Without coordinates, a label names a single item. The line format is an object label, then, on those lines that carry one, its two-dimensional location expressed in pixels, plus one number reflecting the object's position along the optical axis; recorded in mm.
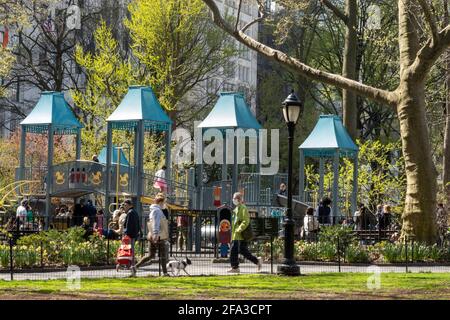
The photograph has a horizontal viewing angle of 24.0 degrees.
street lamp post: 22078
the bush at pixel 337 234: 27094
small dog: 21688
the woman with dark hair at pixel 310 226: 30000
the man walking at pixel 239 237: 23172
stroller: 22859
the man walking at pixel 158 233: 22281
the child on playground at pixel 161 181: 36366
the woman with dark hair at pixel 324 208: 34875
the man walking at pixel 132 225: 22688
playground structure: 37875
